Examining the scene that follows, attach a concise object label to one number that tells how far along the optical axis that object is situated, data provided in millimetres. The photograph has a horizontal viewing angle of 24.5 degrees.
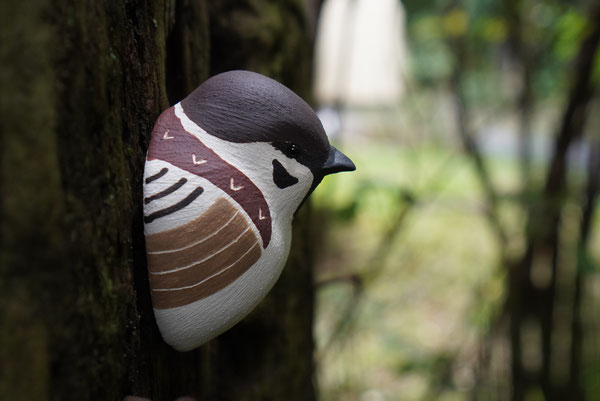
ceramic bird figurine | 383
